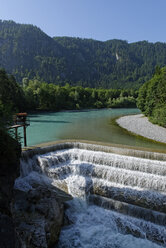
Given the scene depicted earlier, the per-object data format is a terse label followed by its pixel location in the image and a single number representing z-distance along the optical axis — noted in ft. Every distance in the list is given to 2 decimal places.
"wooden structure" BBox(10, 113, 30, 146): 51.47
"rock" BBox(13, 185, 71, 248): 23.39
